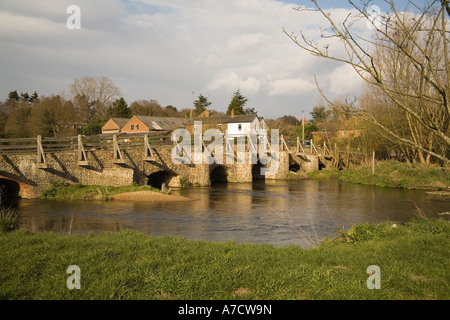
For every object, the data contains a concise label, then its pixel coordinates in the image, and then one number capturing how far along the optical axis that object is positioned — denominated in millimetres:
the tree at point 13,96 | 77750
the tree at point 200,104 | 77750
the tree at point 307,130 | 65375
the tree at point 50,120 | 46469
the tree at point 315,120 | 87712
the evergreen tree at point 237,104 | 72412
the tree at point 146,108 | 80862
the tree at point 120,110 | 72750
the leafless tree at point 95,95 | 72250
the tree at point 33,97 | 78281
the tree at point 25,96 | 76662
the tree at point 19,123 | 46559
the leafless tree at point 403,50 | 6168
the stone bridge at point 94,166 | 21703
